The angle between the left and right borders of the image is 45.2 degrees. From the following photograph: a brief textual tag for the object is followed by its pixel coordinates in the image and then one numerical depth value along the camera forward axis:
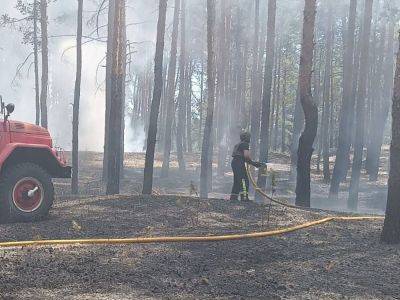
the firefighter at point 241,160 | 11.22
